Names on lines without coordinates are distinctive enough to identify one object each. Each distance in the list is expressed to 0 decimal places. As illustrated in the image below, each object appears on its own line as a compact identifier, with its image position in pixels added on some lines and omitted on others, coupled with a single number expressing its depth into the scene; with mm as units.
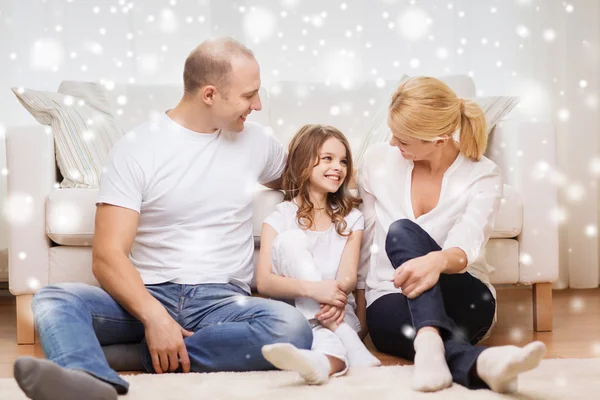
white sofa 4076
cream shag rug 3364
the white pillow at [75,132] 4267
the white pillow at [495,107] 4412
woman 3524
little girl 3763
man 3580
